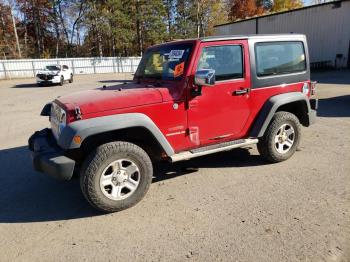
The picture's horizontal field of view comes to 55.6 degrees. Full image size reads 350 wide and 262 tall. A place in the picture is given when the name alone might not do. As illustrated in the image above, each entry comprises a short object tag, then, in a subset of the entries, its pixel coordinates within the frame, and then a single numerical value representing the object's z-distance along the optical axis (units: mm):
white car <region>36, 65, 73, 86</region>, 22359
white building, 24453
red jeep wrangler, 3807
